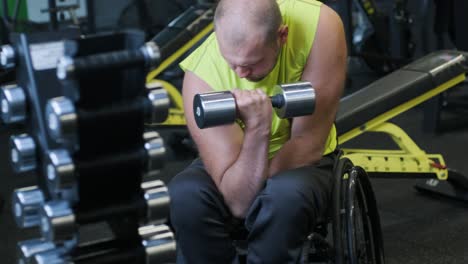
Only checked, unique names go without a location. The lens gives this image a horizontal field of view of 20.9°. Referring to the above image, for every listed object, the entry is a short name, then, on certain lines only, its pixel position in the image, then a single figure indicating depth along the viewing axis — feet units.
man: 9.42
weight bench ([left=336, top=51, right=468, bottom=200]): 13.43
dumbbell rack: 7.13
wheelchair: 9.37
